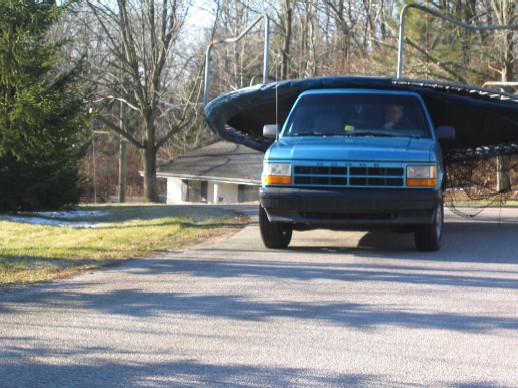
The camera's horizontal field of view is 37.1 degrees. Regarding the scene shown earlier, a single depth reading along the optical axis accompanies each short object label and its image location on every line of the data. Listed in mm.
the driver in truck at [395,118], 10066
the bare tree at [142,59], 34500
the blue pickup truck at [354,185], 8906
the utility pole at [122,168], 44000
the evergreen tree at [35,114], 15672
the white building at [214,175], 41500
